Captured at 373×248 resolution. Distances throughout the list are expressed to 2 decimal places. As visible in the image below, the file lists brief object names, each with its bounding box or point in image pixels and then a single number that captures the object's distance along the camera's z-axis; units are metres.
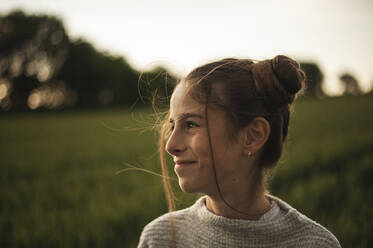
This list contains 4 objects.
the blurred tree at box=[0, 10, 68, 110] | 36.44
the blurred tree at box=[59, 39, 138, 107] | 41.78
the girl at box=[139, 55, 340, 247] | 1.23
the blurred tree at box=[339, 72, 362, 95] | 56.56
